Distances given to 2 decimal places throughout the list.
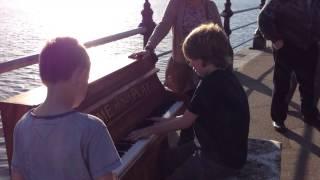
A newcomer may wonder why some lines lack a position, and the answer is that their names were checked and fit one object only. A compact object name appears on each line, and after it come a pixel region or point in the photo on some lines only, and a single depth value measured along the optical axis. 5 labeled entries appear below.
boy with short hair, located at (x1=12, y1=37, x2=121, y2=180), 1.89
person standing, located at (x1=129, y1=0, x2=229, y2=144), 4.36
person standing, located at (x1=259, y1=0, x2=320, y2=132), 4.70
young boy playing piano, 3.08
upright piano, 2.46
